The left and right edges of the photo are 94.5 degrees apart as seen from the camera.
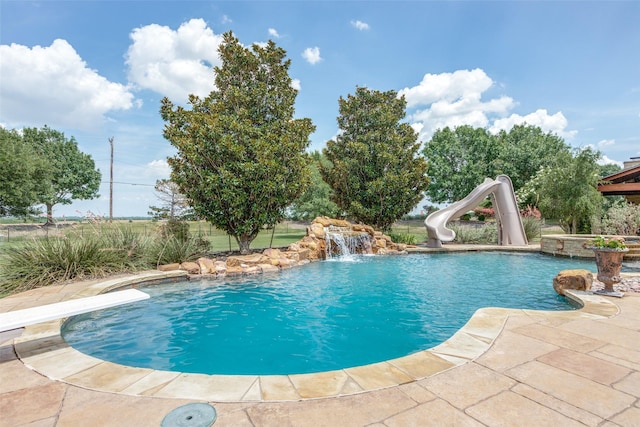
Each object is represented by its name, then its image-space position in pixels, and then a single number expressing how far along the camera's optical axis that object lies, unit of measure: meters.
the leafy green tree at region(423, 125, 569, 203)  31.84
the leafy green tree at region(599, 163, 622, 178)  40.05
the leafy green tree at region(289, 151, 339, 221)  28.39
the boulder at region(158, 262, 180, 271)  8.83
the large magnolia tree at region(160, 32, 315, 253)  10.93
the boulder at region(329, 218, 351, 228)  14.24
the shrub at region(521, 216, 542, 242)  17.77
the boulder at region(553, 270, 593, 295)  6.02
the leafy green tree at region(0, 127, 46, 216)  21.30
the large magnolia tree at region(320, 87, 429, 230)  17.30
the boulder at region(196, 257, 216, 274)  8.85
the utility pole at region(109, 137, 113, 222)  25.30
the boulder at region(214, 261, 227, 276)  8.97
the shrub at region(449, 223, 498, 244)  17.31
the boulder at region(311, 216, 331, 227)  13.91
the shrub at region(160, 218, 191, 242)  11.50
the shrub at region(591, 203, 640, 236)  15.93
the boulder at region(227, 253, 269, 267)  9.38
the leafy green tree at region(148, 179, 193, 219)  13.42
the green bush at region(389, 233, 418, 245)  17.12
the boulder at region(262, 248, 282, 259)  10.70
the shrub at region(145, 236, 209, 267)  9.19
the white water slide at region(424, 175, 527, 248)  15.43
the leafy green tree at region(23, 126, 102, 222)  32.66
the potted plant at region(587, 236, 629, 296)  5.47
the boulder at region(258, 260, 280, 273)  9.76
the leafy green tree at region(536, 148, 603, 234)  16.80
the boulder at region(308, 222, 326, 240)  13.09
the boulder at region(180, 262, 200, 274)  8.77
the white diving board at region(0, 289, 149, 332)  3.20
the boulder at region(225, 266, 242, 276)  9.02
